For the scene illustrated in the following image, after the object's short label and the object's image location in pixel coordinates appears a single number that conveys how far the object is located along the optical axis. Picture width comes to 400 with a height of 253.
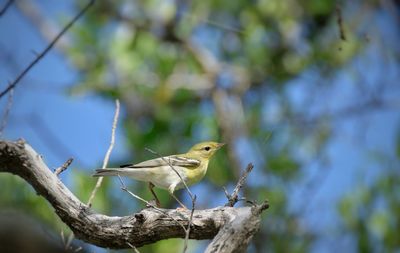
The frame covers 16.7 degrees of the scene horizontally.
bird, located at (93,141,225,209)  11.98
